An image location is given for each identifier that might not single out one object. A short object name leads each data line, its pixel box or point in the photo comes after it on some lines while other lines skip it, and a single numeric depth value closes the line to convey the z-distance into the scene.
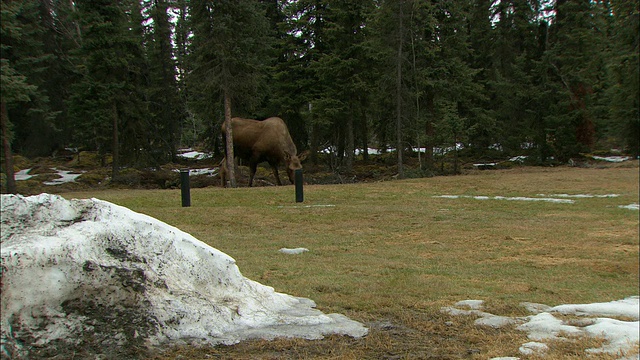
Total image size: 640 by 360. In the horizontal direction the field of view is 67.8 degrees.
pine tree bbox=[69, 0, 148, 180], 21.83
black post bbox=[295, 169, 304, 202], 14.63
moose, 21.64
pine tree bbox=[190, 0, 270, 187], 20.16
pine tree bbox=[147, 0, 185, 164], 31.81
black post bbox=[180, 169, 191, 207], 13.46
